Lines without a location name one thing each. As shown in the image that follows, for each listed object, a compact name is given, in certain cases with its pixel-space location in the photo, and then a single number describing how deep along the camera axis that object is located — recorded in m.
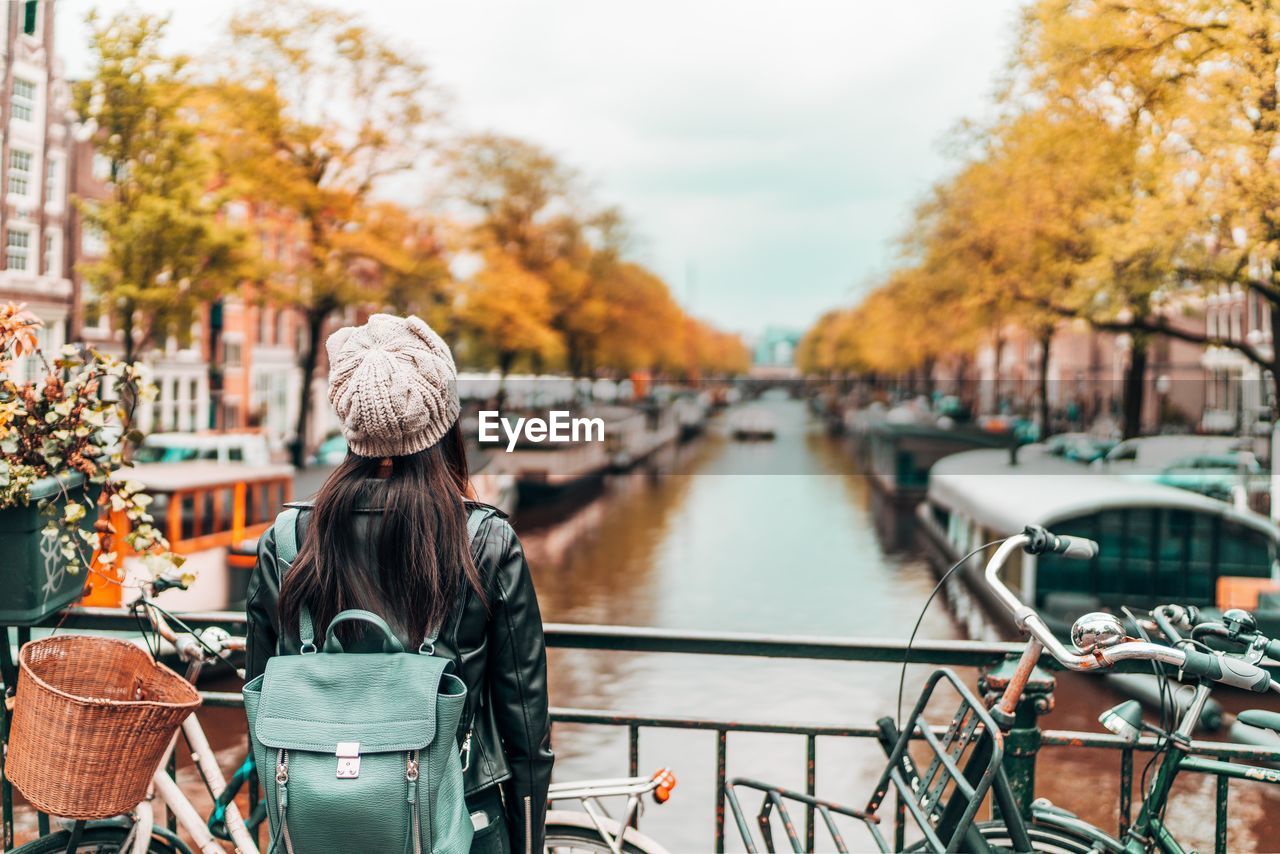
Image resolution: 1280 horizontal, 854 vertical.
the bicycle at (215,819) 2.08
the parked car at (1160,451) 10.20
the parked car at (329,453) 22.14
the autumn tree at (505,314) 24.14
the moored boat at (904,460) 20.86
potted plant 2.44
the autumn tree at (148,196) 11.23
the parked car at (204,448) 14.74
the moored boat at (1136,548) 11.92
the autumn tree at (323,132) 18.73
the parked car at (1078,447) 15.23
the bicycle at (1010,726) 1.78
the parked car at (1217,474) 10.40
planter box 2.50
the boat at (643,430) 20.91
